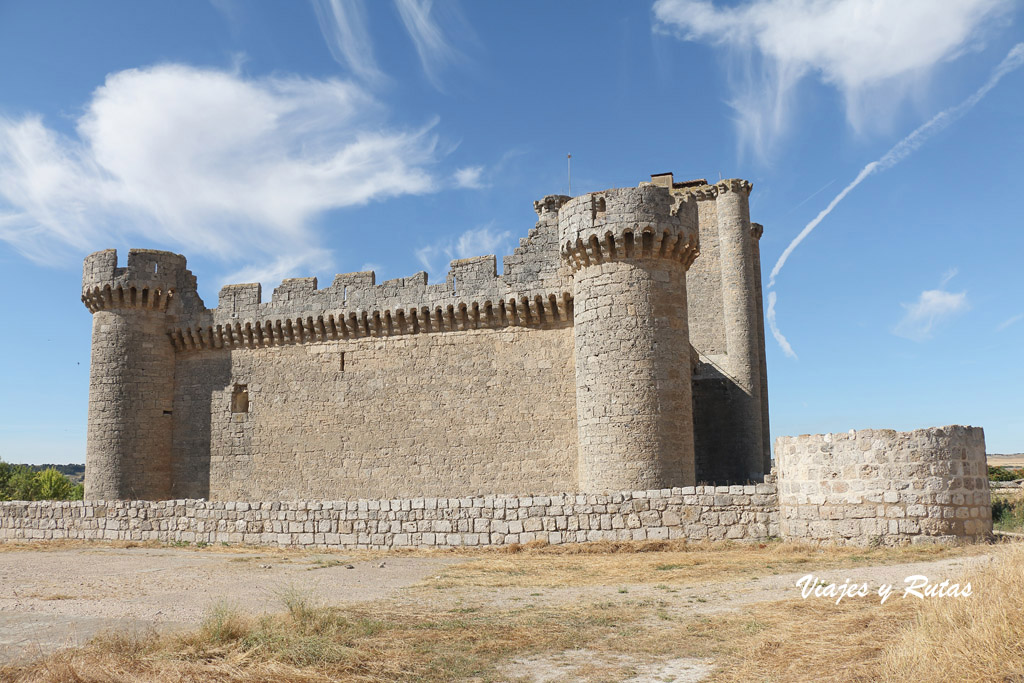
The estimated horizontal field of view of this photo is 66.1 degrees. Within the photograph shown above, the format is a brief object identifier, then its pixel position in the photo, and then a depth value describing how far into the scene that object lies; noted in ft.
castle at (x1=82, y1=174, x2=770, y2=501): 49.34
